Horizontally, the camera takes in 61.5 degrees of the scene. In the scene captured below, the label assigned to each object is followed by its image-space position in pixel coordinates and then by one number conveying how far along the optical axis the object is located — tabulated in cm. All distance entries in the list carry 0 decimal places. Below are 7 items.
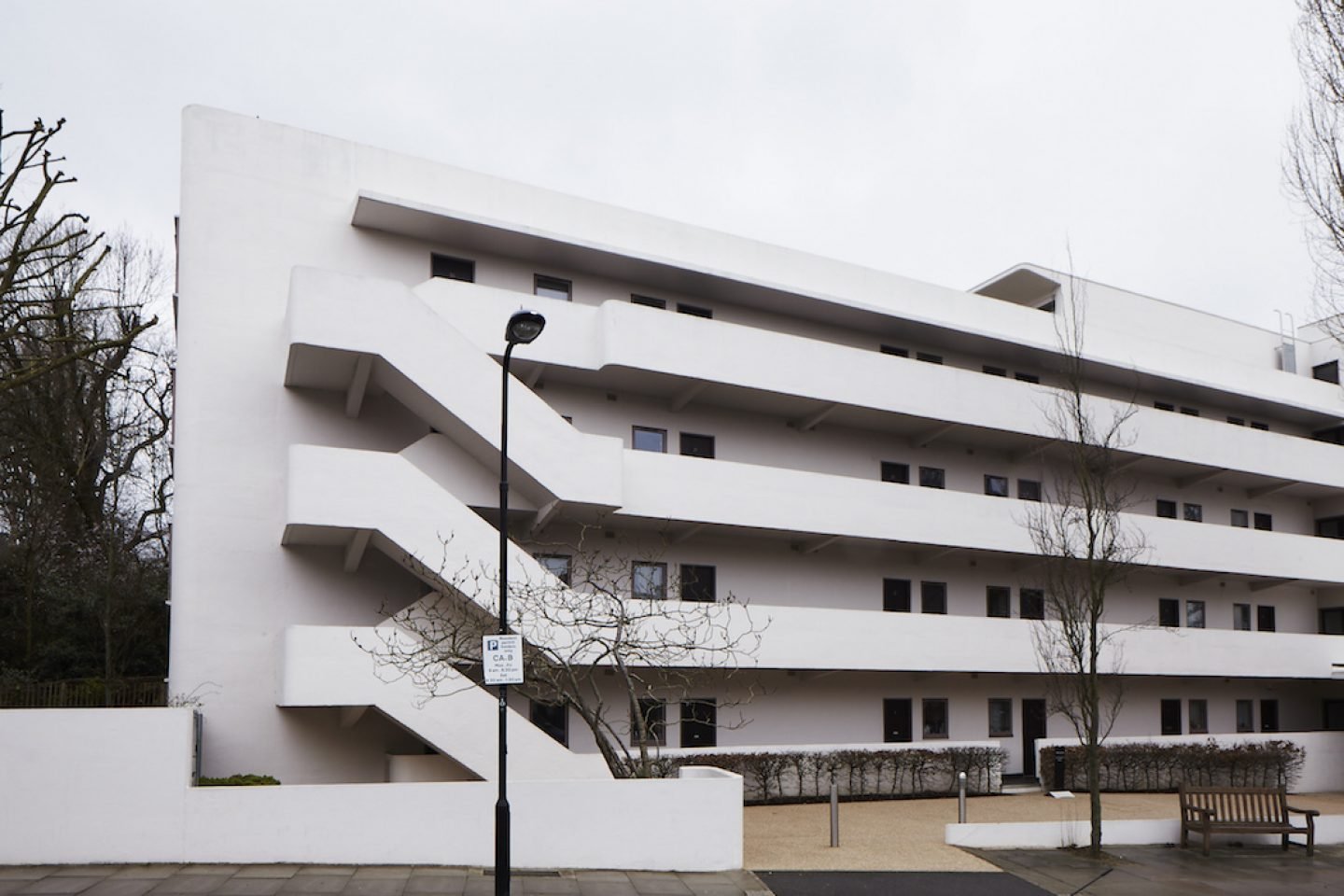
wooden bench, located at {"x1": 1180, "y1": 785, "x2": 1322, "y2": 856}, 2000
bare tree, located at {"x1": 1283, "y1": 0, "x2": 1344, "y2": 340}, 1712
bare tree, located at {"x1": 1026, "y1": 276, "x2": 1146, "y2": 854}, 2041
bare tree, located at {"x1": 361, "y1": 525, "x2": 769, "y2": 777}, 1739
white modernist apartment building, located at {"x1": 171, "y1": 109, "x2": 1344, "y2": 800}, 2036
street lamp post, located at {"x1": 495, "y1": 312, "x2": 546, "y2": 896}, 1287
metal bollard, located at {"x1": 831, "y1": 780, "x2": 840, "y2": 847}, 1786
